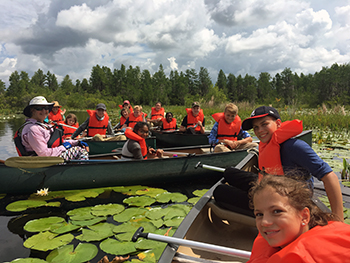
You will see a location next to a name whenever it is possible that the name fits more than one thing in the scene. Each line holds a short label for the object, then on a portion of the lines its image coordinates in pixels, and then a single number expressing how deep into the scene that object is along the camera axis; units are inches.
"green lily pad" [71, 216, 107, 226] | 121.4
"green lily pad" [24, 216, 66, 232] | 115.3
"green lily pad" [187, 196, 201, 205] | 152.1
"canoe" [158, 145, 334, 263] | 64.7
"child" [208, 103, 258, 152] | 199.8
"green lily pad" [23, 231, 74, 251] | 100.3
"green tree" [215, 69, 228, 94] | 2738.7
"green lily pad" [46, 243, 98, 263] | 91.8
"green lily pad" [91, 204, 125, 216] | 132.1
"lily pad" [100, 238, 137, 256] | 96.7
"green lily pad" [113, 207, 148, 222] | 126.3
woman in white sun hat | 143.8
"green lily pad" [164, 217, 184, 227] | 119.3
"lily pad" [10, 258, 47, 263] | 90.7
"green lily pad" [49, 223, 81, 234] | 112.8
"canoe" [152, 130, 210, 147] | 309.9
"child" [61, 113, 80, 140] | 304.3
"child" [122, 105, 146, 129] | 324.5
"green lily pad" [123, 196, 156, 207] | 145.2
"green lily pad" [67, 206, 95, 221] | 128.7
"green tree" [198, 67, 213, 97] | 2586.1
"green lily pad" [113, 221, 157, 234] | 112.9
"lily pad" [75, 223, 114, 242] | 107.0
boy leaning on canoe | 62.7
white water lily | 156.0
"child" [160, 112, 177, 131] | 364.8
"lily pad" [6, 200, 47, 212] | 139.3
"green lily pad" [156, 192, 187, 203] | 153.4
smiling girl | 35.4
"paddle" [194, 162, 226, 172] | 133.5
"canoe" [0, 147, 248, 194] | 152.3
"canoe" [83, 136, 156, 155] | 261.9
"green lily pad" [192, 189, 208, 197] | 167.5
